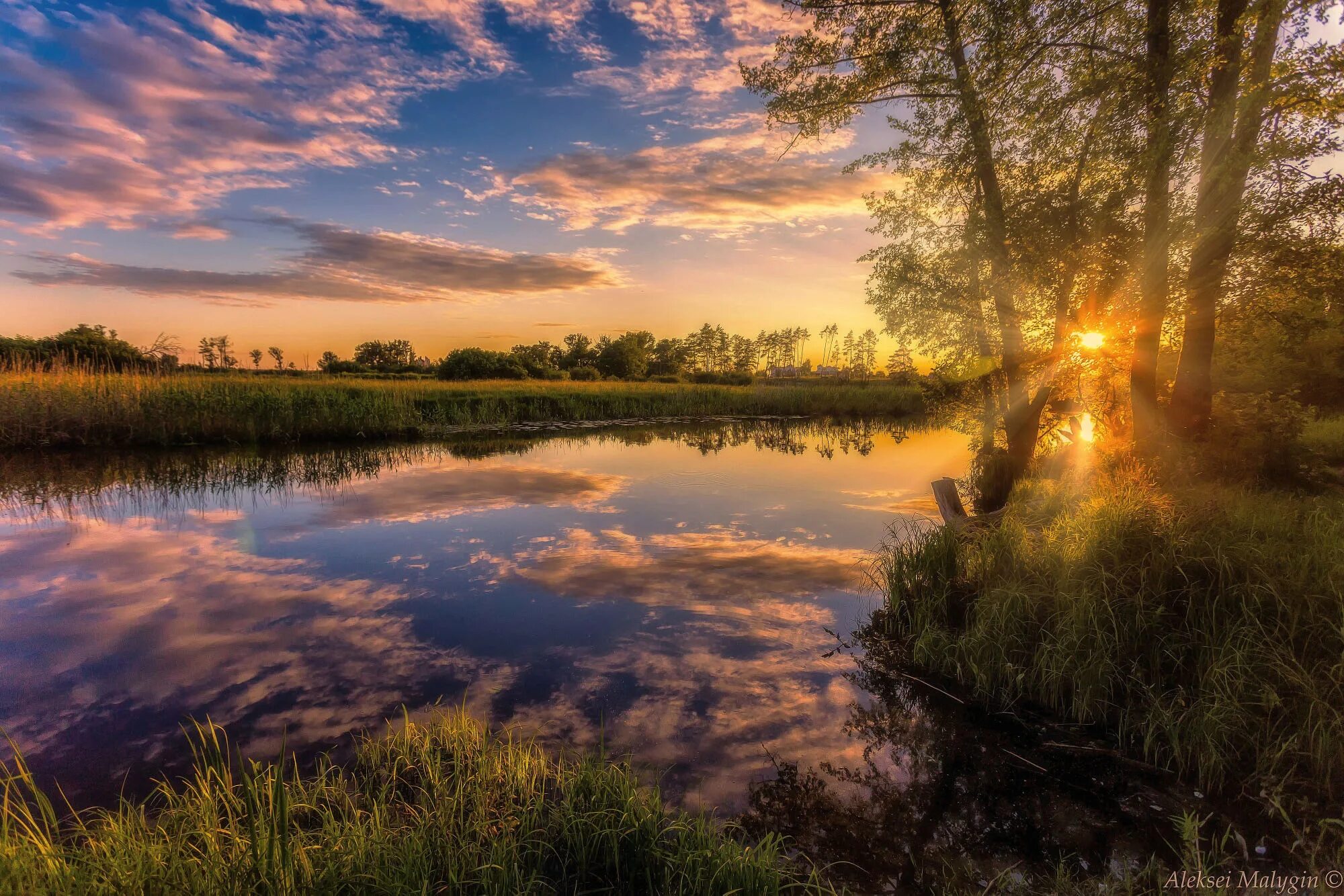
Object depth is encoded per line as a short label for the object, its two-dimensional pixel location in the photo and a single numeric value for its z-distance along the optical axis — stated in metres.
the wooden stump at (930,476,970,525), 9.17
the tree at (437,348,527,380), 54.78
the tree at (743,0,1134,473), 9.45
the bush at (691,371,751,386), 72.25
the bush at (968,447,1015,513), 11.05
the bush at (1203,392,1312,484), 7.74
